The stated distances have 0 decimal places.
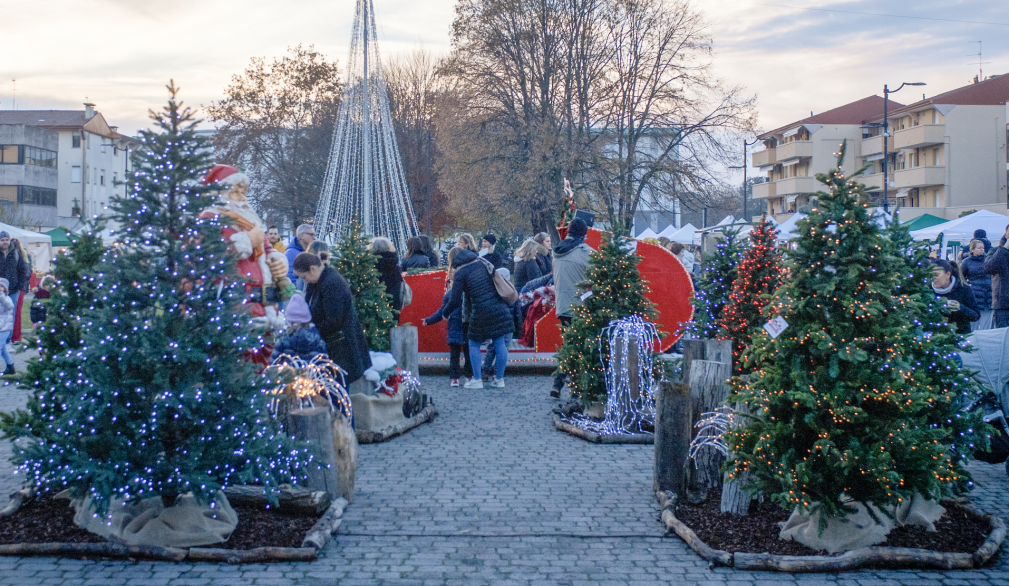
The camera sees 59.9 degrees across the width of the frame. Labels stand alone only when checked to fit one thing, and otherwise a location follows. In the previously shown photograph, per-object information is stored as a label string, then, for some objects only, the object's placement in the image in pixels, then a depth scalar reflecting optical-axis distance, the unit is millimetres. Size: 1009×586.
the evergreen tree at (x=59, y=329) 5398
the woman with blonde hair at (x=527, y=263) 13703
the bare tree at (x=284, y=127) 44781
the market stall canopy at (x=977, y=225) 19188
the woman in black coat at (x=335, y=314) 7406
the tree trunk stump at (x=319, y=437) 5922
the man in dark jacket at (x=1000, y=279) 12352
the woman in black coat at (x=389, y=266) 10578
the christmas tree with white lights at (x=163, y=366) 4793
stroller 7043
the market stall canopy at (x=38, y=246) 30453
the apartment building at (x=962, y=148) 55656
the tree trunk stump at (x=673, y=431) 6305
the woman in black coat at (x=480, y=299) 11008
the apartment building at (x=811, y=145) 72125
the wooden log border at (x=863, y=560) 4875
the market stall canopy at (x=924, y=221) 22366
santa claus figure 6676
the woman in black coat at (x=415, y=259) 13710
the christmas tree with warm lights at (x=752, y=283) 8305
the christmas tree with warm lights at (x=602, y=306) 8906
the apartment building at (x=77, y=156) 70750
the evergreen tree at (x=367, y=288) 9688
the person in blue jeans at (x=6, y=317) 12422
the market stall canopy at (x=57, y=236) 34247
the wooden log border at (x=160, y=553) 4969
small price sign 5152
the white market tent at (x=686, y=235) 32666
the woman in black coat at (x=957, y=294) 10016
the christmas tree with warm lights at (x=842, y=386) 4953
